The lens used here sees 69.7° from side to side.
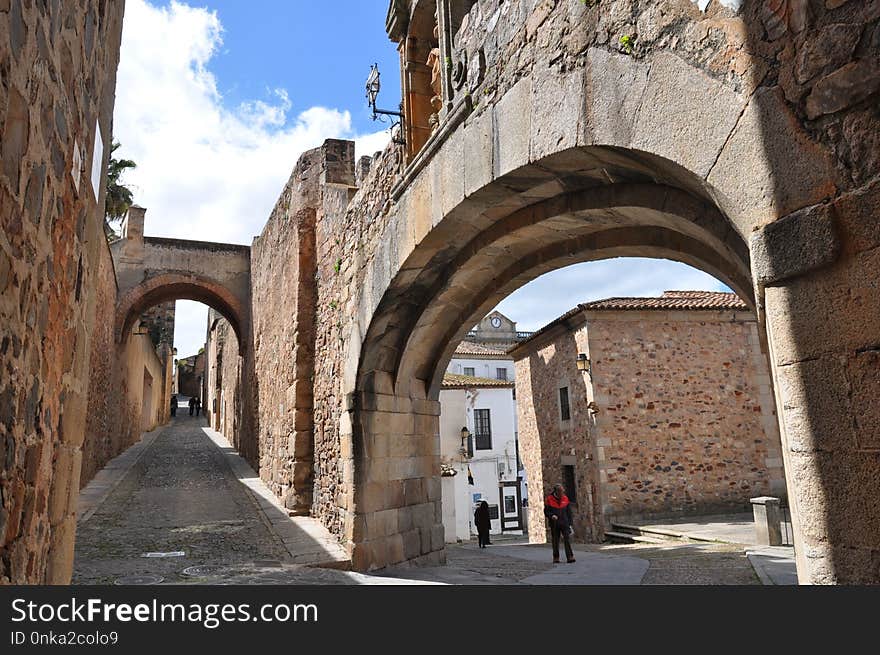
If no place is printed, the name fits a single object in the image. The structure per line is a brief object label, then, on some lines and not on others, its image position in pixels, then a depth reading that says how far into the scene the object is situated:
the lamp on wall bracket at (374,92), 6.17
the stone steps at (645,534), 10.99
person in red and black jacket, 8.80
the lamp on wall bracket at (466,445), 19.91
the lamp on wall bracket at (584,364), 13.88
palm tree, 17.81
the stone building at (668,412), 13.44
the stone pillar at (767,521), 8.80
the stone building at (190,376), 45.67
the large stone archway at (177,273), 15.64
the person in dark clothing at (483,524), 12.89
